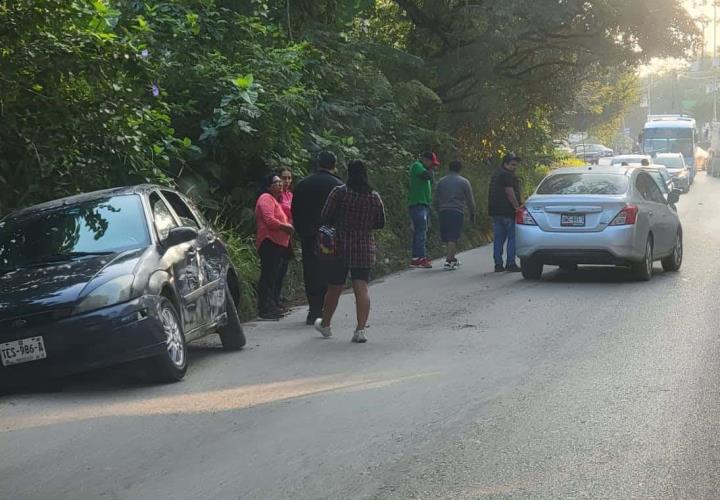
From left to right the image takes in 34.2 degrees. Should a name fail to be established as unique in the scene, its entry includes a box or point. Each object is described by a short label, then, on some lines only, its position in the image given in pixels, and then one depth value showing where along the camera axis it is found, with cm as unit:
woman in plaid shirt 1134
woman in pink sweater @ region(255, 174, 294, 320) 1327
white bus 5822
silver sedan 1577
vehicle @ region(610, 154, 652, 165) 4060
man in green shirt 1923
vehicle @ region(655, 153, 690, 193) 4841
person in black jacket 1257
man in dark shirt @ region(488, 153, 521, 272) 1809
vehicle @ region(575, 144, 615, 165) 7352
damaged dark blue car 859
